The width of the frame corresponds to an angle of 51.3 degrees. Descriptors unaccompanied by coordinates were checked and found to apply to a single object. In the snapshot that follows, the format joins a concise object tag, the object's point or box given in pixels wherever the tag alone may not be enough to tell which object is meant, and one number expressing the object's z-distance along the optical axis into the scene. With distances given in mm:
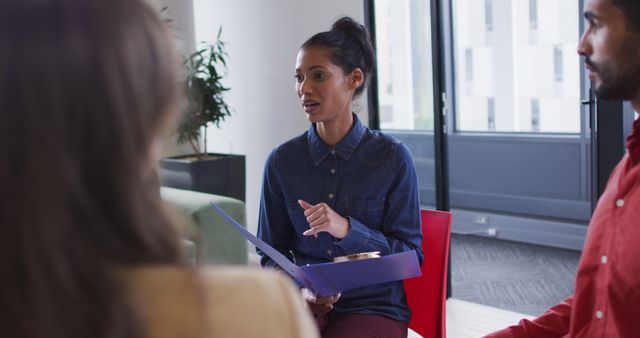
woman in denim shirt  1744
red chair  1812
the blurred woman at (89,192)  542
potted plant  4355
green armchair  3468
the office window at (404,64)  3646
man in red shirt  1165
